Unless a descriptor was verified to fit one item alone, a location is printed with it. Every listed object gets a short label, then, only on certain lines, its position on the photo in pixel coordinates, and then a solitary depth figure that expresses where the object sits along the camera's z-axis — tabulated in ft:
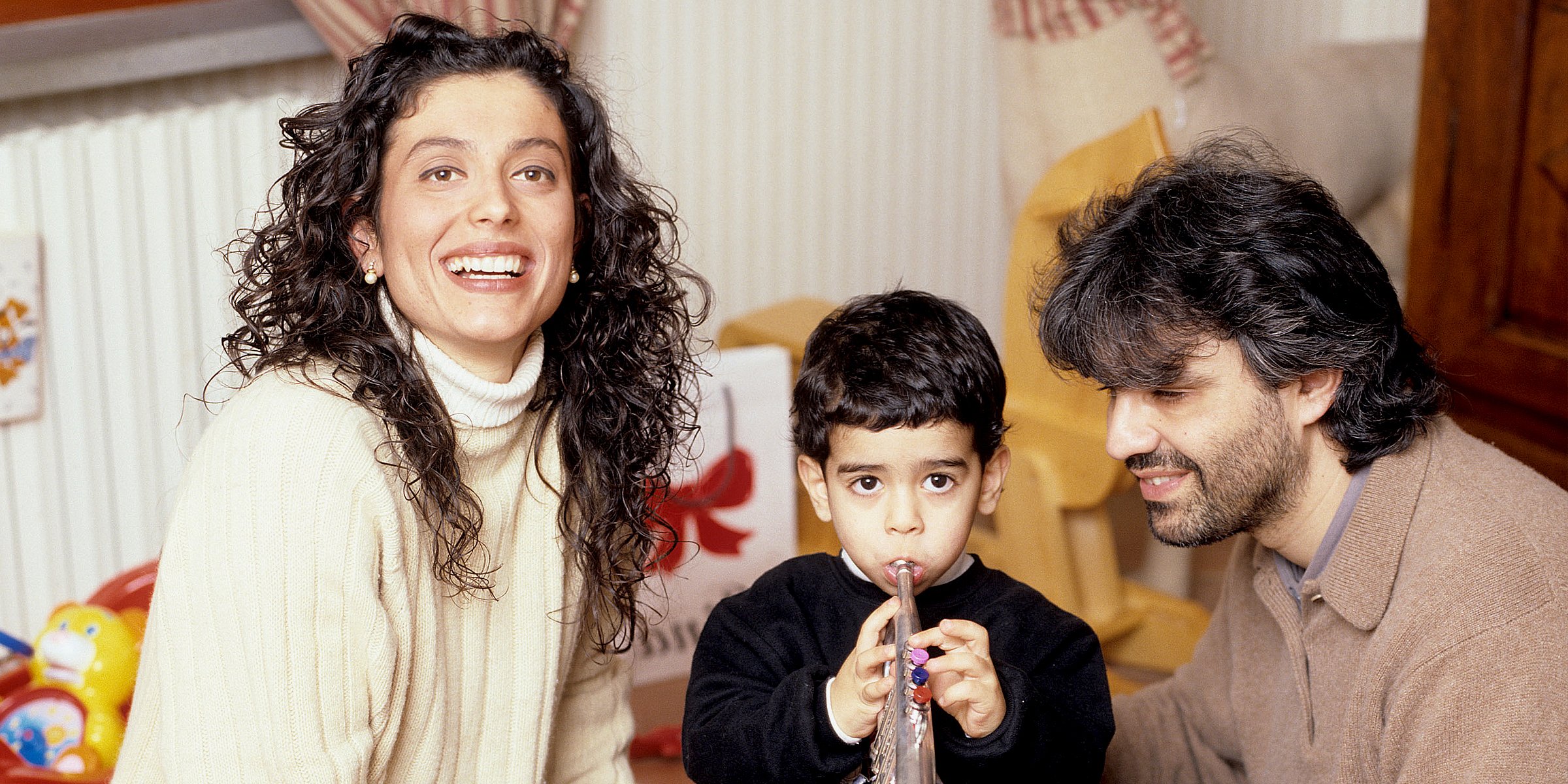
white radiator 7.16
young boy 3.85
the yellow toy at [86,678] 5.96
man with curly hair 4.03
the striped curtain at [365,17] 7.74
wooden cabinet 8.23
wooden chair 7.72
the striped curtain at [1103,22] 9.13
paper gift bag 7.62
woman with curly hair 3.87
